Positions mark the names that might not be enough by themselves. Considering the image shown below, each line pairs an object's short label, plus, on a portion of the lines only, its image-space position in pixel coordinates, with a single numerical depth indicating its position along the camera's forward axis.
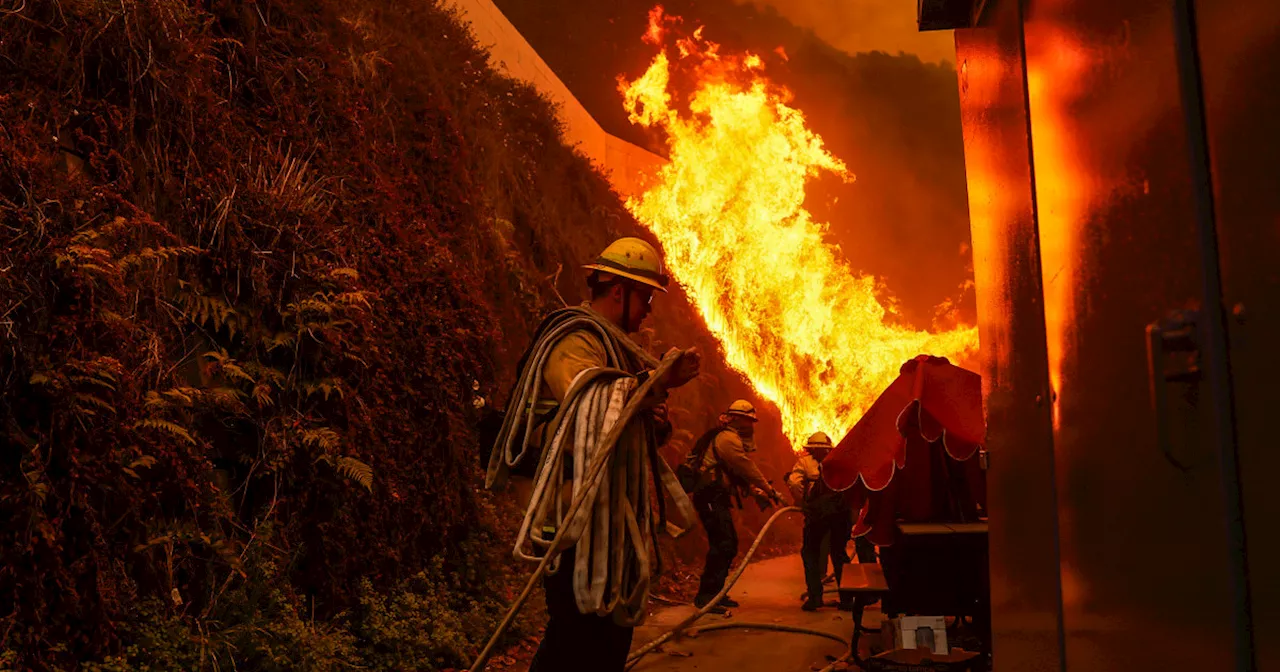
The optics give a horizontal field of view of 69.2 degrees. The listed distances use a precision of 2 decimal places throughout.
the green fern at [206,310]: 6.35
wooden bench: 7.33
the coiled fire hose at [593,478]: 3.76
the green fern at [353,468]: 6.66
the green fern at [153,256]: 5.42
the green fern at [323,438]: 6.62
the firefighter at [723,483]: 10.95
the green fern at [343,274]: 7.25
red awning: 8.08
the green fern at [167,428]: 5.35
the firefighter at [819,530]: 10.91
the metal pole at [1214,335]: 1.47
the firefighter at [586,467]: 3.99
